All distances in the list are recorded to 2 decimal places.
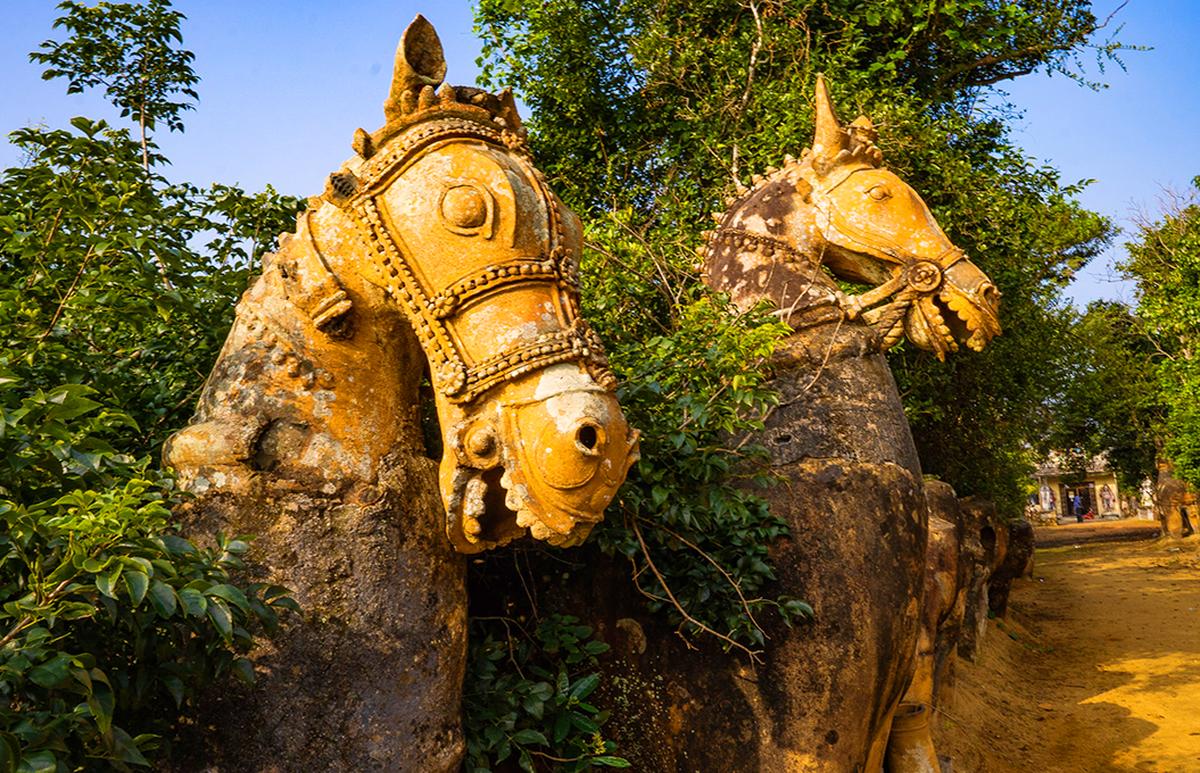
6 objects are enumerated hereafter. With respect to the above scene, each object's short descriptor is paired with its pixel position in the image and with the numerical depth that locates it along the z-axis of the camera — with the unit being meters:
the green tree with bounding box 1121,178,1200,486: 21.09
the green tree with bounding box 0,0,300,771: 1.84
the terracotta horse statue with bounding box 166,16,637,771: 2.17
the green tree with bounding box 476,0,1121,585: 9.95
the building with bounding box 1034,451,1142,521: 45.03
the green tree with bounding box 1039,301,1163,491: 18.56
